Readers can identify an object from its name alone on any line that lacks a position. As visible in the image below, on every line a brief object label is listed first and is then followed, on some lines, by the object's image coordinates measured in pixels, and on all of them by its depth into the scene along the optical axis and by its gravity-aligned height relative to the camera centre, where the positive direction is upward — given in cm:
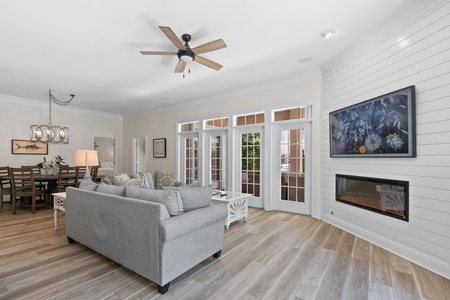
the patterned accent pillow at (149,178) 506 -69
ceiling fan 252 +125
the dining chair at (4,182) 464 -75
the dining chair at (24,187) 446 -79
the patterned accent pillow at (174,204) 205 -53
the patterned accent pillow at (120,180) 402 -58
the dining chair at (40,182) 513 -80
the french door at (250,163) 496 -33
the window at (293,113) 434 +74
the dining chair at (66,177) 484 -65
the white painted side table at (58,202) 338 -85
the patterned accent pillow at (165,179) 517 -73
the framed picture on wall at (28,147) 574 +6
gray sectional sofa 192 -79
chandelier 510 +46
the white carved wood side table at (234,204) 363 -97
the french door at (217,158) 552 -24
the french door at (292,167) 435 -39
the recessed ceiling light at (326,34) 283 +153
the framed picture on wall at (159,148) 680 +4
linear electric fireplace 268 -64
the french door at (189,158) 616 -25
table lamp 376 -15
